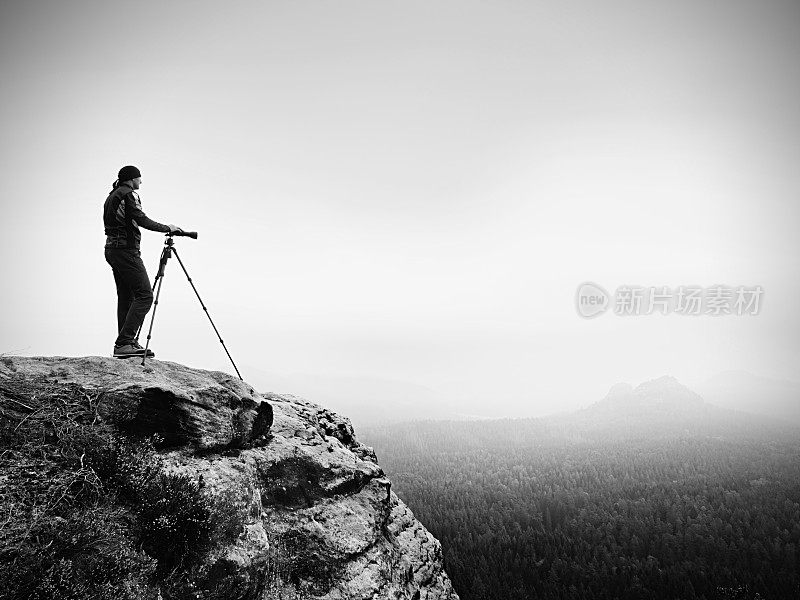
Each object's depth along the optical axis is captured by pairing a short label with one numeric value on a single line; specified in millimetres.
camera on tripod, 6570
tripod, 6328
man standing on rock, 6402
